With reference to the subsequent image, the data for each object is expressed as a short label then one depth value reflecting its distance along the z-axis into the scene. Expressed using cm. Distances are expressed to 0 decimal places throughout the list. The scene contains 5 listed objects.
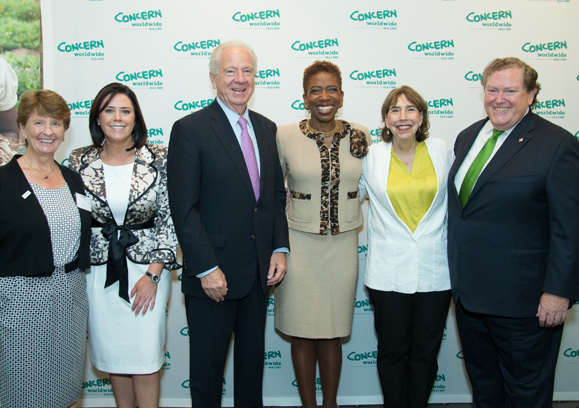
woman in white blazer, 226
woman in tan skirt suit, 237
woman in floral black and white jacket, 210
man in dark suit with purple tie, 197
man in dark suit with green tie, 190
